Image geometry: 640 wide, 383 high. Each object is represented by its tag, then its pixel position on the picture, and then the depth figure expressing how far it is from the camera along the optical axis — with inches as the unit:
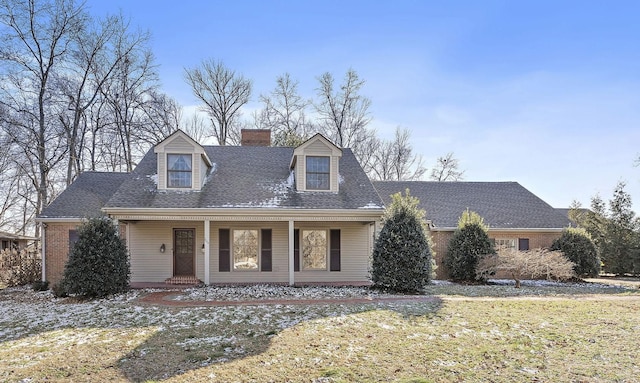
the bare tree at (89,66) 867.4
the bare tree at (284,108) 1227.2
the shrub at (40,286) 554.9
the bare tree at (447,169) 1334.9
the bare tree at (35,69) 781.9
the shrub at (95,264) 438.0
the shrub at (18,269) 663.1
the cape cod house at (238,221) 524.1
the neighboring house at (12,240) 912.3
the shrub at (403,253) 468.8
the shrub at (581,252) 669.9
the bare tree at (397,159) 1343.5
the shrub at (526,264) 566.6
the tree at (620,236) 836.6
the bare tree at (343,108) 1200.8
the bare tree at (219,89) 1173.1
